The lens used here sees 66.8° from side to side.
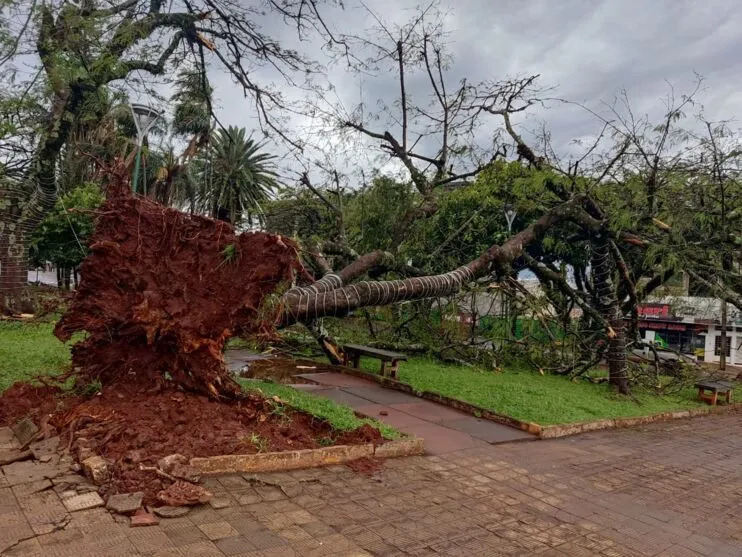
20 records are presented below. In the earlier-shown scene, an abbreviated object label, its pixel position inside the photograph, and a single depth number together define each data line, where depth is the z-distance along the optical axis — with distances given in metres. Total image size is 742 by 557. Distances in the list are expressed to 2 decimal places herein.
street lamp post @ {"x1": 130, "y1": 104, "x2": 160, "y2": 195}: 8.10
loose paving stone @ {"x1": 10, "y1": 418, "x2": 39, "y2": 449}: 4.66
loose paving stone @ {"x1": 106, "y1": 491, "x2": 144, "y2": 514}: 3.57
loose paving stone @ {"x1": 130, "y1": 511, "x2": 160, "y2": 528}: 3.45
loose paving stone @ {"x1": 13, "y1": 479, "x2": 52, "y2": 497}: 3.75
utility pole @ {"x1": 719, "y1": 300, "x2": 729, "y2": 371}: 17.23
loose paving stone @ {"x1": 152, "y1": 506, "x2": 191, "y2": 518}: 3.61
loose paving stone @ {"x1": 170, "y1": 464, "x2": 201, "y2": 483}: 4.09
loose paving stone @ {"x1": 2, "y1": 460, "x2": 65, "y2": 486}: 3.94
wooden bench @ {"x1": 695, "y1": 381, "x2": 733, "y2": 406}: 11.23
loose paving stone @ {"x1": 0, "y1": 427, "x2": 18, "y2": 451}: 4.57
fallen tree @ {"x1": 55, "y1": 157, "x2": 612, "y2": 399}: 5.31
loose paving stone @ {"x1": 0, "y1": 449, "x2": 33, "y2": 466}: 4.22
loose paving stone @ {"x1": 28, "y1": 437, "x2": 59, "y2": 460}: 4.35
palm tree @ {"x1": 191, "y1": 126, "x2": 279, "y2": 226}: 25.39
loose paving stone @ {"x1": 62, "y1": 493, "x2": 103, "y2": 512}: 3.59
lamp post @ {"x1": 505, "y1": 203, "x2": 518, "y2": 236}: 12.94
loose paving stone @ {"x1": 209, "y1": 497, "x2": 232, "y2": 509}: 3.89
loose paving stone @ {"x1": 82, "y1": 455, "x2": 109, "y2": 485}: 3.95
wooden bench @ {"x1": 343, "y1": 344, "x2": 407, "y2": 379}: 10.19
